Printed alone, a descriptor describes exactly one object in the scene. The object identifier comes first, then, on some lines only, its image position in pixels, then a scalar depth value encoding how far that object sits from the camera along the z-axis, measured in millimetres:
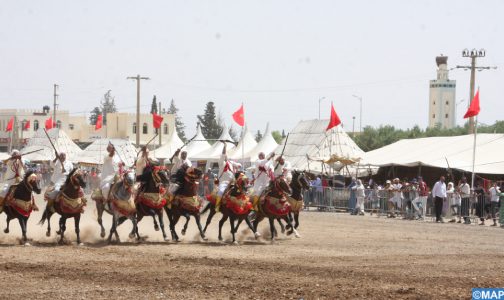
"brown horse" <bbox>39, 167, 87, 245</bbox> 24438
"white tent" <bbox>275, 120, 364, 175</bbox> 54656
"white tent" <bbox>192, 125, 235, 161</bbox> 70906
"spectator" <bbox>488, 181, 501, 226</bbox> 37031
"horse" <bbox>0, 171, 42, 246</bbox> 24375
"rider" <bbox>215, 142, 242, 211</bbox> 27328
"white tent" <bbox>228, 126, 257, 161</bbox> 67131
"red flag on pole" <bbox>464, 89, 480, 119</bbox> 44031
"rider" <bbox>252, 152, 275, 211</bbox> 27398
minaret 136375
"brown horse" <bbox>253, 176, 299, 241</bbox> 26672
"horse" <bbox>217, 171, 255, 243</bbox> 26000
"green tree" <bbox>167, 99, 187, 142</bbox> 169700
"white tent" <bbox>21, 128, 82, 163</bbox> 83375
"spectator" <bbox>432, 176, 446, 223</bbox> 37969
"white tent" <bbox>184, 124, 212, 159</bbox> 75594
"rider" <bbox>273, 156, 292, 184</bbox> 28078
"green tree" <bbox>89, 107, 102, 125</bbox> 195888
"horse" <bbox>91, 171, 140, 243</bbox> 25016
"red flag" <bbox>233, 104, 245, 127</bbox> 54500
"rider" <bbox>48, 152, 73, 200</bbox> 25641
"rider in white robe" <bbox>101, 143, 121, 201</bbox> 26125
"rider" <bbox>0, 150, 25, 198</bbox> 25250
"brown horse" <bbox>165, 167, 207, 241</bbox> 25969
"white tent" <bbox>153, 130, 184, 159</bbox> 78750
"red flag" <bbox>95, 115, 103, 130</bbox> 90438
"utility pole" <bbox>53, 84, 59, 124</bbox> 112512
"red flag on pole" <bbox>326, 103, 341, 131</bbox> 52562
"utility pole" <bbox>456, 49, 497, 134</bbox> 57000
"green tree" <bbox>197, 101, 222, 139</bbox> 145375
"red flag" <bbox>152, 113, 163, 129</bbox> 62150
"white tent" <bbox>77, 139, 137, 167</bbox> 75688
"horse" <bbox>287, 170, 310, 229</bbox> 28000
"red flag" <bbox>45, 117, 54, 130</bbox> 90819
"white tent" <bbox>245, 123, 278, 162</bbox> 66125
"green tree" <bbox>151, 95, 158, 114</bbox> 138000
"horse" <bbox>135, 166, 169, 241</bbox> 25516
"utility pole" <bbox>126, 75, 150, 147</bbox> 77988
